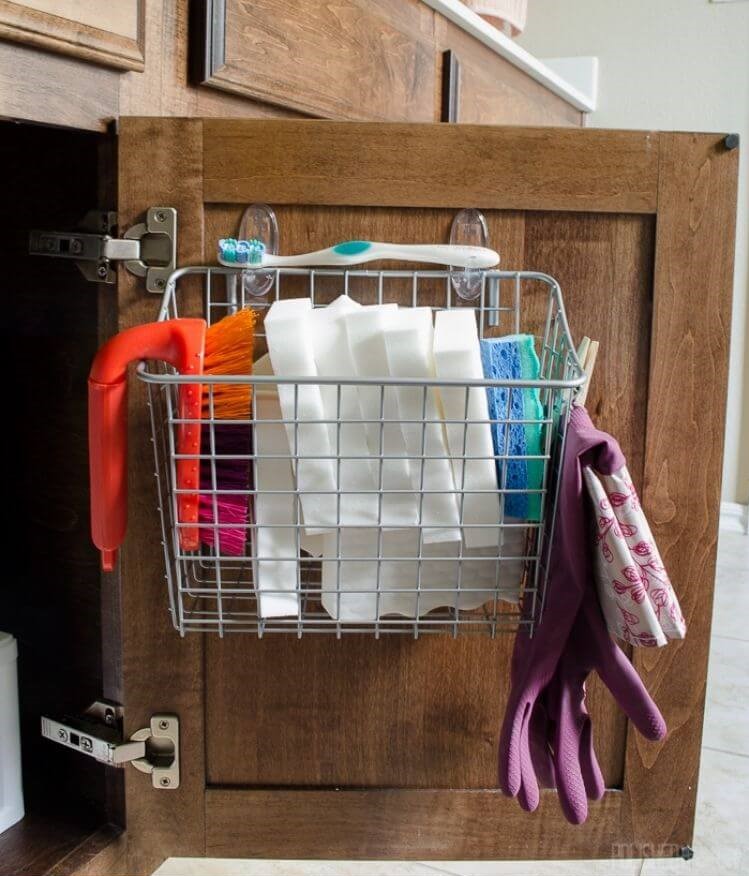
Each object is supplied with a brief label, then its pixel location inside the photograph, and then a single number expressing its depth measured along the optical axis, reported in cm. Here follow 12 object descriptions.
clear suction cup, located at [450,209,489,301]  93
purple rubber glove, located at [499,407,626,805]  80
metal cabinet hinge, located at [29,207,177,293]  92
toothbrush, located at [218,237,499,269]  90
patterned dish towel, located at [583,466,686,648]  80
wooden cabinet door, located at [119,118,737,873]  92
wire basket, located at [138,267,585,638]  81
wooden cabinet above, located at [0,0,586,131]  84
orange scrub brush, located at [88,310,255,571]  81
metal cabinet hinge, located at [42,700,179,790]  99
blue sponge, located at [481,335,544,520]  84
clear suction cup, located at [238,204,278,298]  92
